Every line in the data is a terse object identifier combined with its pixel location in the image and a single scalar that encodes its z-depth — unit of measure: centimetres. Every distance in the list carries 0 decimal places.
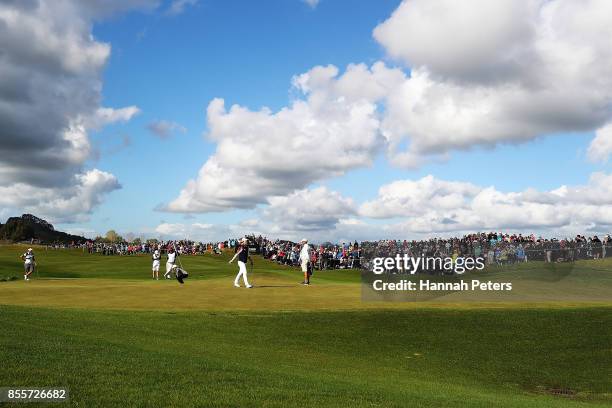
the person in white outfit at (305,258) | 3281
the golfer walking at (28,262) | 4189
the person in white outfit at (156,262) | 4481
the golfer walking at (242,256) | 2887
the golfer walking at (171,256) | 3789
